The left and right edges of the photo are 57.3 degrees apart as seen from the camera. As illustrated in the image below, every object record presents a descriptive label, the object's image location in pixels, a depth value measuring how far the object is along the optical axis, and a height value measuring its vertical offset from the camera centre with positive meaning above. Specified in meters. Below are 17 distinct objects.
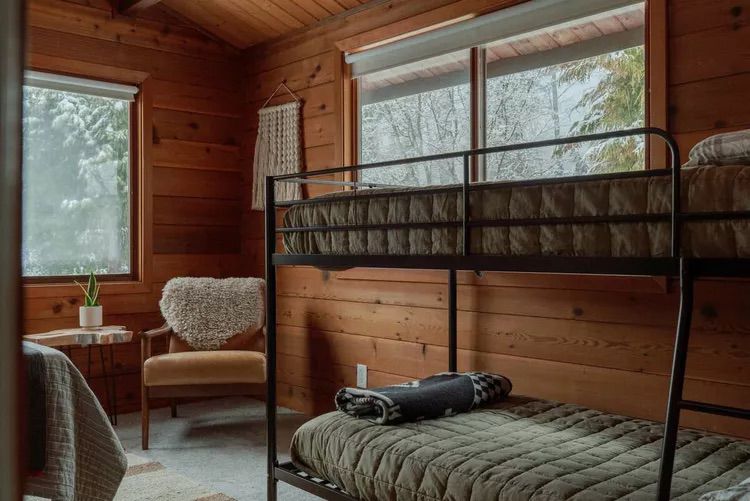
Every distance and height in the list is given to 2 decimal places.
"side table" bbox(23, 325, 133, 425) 3.25 -0.43
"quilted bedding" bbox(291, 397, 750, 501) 1.68 -0.59
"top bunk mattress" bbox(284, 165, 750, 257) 1.49 +0.08
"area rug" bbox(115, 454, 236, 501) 2.64 -0.96
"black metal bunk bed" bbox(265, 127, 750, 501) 1.48 -0.05
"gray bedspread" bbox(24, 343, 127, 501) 2.05 -0.62
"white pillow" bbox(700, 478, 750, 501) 1.32 -0.49
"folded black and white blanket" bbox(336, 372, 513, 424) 2.21 -0.52
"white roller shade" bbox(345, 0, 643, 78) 2.65 +0.94
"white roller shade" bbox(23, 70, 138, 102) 3.67 +0.90
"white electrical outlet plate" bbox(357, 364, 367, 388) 3.56 -0.68
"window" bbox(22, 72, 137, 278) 3.71 +0.41
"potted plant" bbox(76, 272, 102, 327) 3.52 -0.31
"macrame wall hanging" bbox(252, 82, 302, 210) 3.96 +0.59
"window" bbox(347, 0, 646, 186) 2.59 +0.67
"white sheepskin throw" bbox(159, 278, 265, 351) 3.68 -0.33
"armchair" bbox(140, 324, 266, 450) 3.31 -0.62
